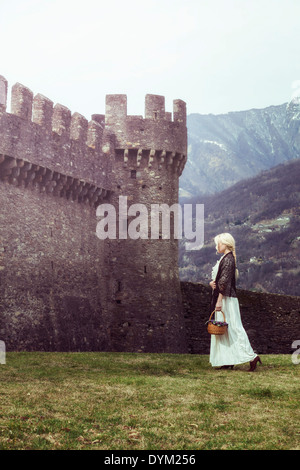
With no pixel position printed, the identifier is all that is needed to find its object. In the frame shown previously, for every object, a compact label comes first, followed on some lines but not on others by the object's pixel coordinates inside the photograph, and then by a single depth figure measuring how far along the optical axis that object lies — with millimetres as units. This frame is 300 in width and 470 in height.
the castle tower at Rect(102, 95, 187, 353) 20109
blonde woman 9906
